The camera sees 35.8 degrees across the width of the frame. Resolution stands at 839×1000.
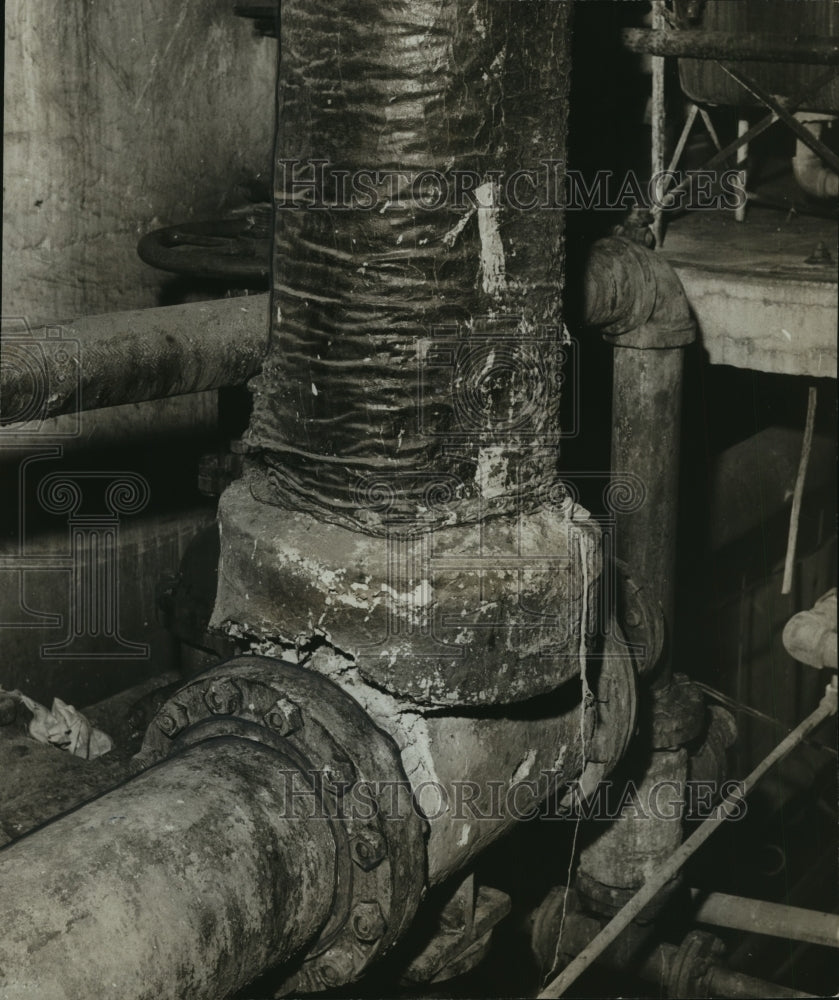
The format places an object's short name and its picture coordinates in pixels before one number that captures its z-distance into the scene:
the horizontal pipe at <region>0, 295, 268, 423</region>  2.07
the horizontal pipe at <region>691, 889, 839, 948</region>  3.21
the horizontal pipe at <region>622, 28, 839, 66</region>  3.33
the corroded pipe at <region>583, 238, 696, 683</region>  3.02
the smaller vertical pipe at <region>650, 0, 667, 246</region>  3.57
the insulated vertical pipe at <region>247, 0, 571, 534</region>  1.86
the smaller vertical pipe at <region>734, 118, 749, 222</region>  4.27
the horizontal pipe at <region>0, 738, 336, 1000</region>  1.54
